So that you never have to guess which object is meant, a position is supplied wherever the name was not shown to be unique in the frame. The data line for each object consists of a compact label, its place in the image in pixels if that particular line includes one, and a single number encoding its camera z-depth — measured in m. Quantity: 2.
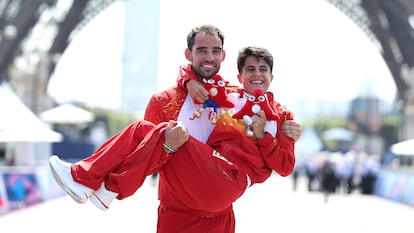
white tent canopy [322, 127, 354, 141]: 43.54
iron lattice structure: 30.20
